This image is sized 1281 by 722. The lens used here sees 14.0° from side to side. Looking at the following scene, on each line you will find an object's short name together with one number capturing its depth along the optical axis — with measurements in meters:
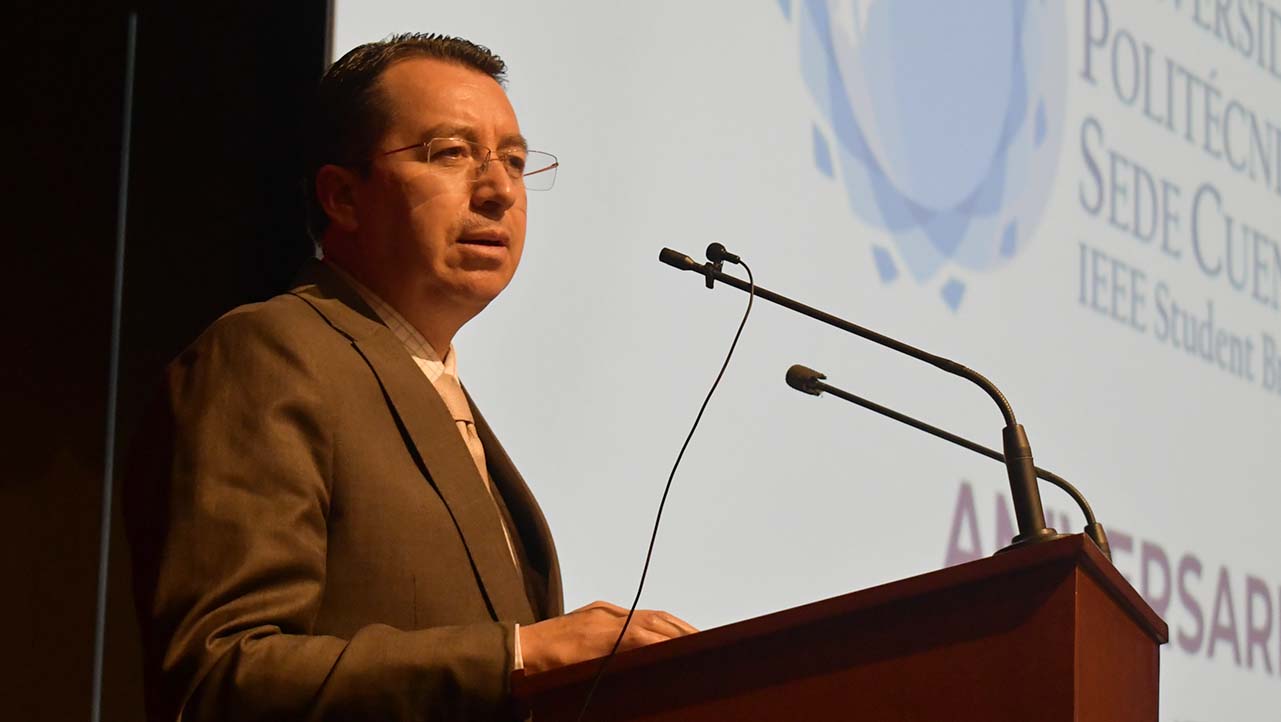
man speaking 3.59
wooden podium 3.46
